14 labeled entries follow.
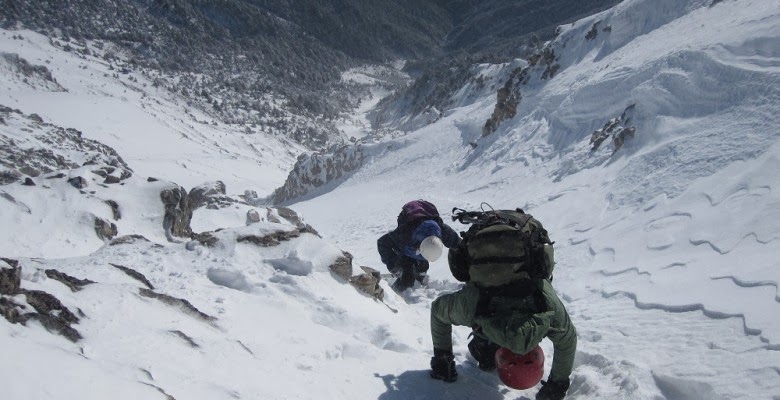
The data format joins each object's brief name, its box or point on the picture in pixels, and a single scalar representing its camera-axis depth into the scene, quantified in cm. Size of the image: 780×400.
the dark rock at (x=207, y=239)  583
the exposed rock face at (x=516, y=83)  2205
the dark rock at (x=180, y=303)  423
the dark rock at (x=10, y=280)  341
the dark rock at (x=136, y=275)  477
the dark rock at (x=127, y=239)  638
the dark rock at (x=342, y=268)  577
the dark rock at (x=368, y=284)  587
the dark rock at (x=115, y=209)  1310
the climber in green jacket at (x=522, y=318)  322
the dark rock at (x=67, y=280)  401
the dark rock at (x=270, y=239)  596
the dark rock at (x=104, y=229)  1268
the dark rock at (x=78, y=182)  1369
